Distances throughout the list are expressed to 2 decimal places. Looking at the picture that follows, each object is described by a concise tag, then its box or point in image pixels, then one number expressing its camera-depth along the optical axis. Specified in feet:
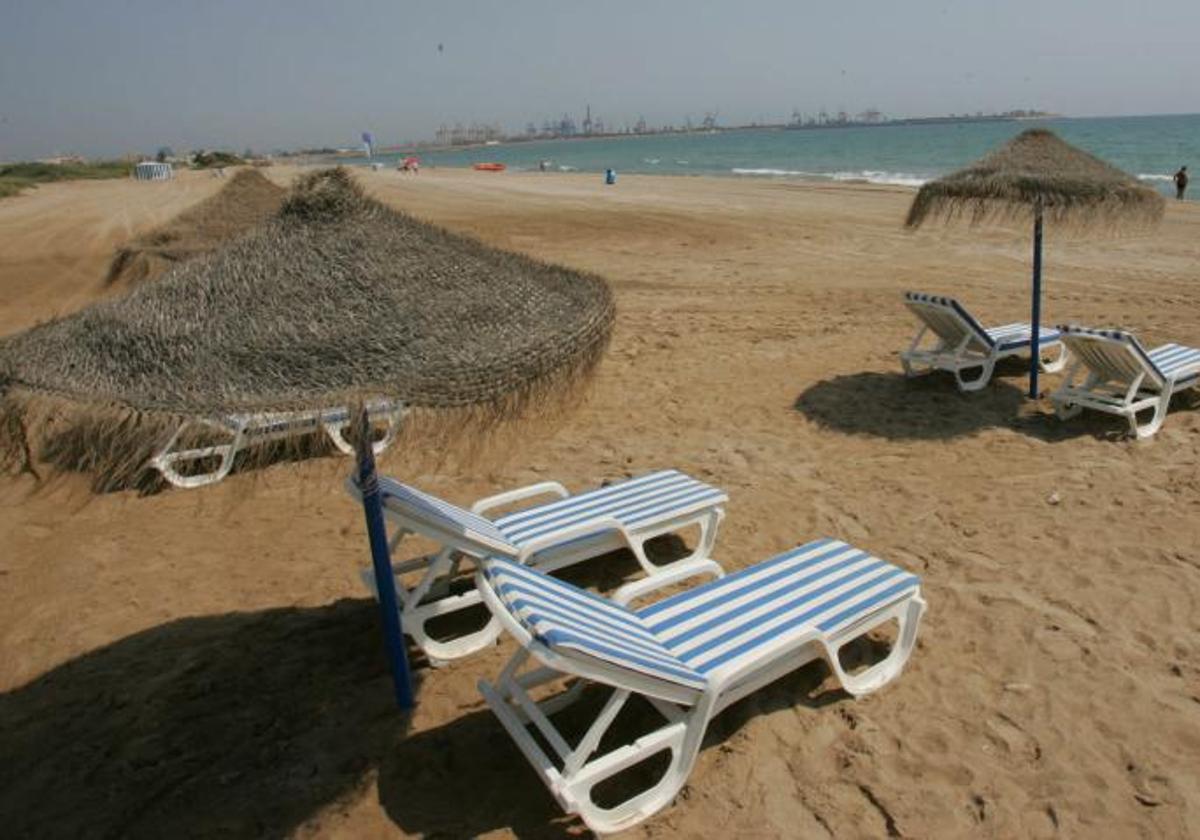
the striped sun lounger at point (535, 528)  10.51
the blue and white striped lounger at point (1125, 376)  18.61
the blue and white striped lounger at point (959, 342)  21.97
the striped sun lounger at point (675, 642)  8.57
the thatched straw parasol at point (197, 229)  32.96
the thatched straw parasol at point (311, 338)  6.05
